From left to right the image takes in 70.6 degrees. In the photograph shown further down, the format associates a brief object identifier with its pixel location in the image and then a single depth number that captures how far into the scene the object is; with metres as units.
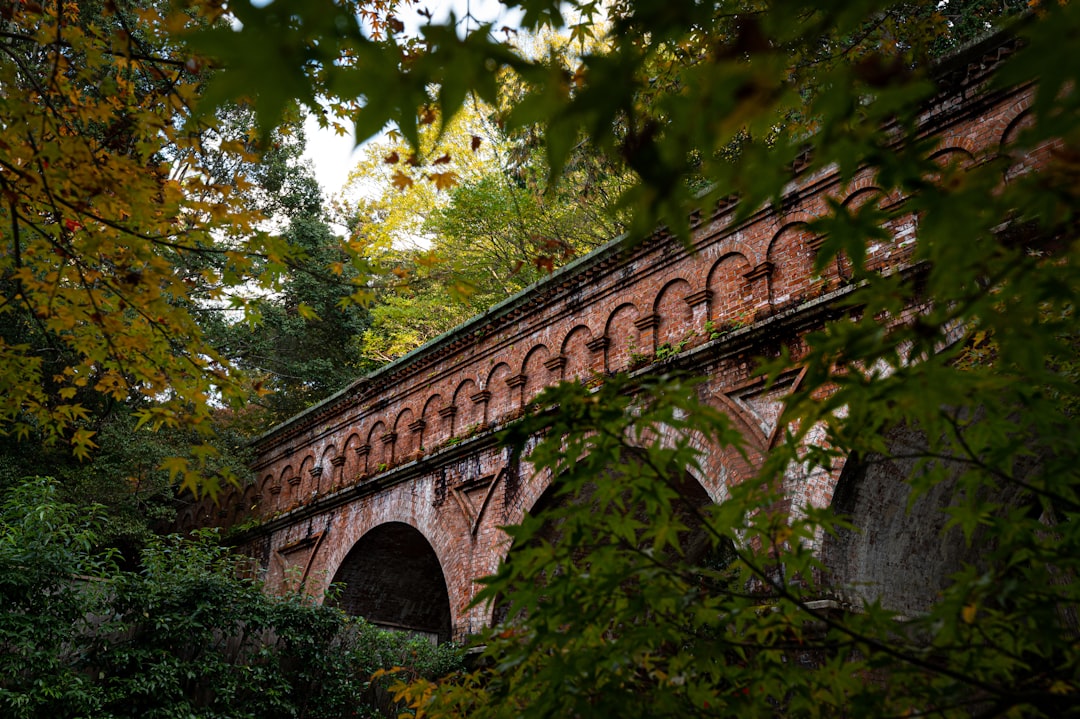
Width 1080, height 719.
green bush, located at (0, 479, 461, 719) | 6.55
